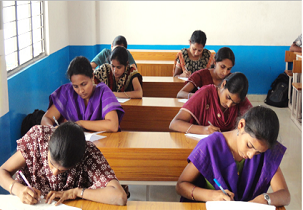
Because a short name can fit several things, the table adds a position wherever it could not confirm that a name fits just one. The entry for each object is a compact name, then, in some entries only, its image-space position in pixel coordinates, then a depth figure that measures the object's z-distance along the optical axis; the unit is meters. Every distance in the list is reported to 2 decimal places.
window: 3.79
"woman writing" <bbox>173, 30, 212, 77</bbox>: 4.30
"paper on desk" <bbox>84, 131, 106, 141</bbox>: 2.22
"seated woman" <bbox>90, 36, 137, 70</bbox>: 4.50
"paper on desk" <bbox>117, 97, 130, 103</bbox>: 3.21
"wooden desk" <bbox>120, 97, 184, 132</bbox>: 3.05
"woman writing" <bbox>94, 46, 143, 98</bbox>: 3.31
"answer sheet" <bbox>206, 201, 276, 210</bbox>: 1.44
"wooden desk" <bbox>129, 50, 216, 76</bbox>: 4.99
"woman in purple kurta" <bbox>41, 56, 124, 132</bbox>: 2.37
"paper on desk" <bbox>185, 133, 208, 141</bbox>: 2.32
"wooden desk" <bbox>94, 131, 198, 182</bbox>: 2.09
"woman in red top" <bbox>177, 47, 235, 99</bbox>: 3.07
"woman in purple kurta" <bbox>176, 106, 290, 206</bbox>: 1.58
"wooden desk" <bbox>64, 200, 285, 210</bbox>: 1.48
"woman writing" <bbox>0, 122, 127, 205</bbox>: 1.48
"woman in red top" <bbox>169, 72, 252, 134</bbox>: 2.44
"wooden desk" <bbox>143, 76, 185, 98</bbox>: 3.99
